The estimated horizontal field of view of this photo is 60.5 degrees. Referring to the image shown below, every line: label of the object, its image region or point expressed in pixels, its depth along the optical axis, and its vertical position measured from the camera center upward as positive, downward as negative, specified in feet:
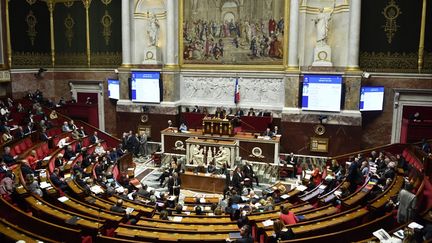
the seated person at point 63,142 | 56.15 -11.75
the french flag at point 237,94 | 69.05 -4.75
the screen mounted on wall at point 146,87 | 71.31 -3.87
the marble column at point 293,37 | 64.03 +5.60
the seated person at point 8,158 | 44.01 -11.02
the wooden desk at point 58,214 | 28.17 -11.95
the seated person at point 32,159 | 45.95 -11.85
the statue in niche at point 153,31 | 72.13 +6.95
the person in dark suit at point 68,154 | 51.31 -12.15
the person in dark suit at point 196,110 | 71.31 -8.08
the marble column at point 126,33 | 72.64 +6.59
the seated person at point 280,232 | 26.45 -11.62
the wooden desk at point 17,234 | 24.38 -11.32
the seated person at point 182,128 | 65.56 -10.63
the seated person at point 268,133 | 61.72 -10.61
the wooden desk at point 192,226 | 29.84 -12.99
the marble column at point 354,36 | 60.39 +5.59
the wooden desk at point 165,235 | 26.91 -12.41
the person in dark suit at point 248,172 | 51.65 -14.44
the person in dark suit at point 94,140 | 61.94 -12.27
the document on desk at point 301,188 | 42.15 -13.51
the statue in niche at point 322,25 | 62.75 +7.50
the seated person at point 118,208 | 32.94 -12.53
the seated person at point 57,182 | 39.06 -12.29
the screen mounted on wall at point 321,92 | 61.05 -3.77
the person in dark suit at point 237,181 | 47.14 -14.26
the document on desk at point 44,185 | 37.19 -12.05
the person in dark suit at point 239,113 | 68.28 -8.20
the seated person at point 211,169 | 52.31 -14.15
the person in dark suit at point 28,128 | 57.26 -9.88
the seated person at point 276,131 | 63.25 -10.87
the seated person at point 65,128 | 63.26 -10.58
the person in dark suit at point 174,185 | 46.75 -14.82
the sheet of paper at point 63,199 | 34.78 -12.52
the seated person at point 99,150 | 56.85 -13.01
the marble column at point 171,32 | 70.54 +6.70
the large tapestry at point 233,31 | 67.26 +6.84
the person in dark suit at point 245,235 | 25.29 -11.52
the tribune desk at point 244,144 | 59.30 -12.46
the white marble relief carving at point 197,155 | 59.31 -13.86
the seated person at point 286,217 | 29.84 -11.86
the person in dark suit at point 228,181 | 47.88 -14.58
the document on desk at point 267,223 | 29.84 -12.38
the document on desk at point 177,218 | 33.14 -13.65
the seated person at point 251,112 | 67.99 -7.93
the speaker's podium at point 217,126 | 61.77 -9.76
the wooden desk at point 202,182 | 50.34 -15.62
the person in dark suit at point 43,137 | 55.36 -10.64
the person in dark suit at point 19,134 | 53.67 -9.99
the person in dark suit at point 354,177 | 42.50 -12.20
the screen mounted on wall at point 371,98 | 61.26 -4.54
